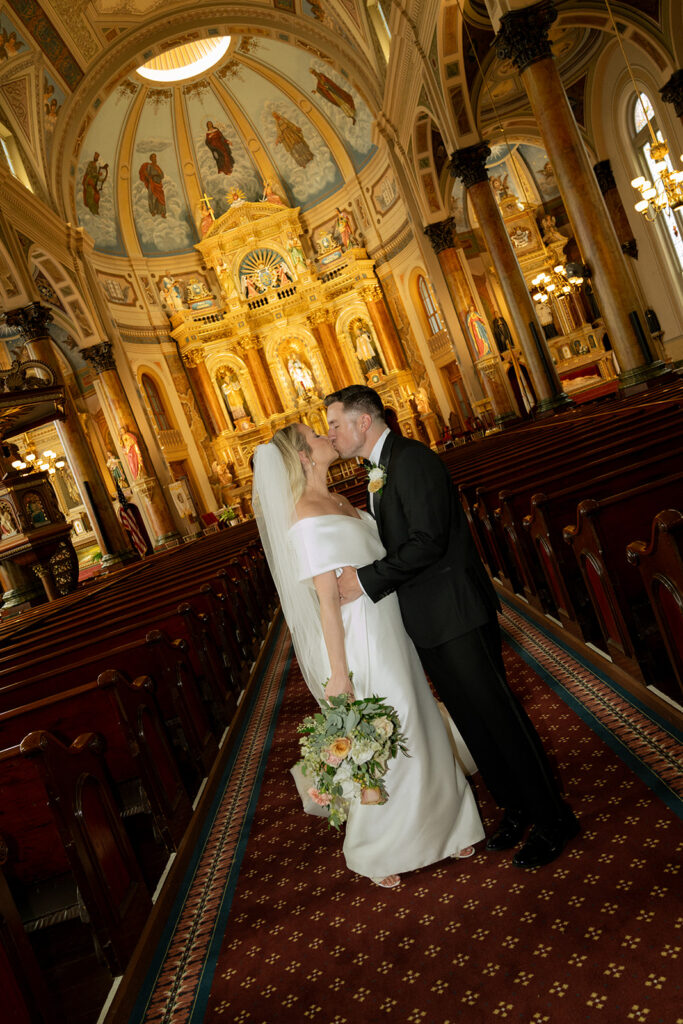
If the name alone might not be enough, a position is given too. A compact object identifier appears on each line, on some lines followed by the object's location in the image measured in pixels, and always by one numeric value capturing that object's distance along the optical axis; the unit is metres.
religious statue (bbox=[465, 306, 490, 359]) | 20.00
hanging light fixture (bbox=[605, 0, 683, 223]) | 10.87
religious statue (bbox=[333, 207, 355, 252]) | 27.34
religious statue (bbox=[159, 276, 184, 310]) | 27.44
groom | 2.48
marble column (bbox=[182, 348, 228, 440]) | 27.56
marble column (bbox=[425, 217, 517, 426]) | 19.67
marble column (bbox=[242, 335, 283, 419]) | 28.20
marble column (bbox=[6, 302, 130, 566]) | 16.36
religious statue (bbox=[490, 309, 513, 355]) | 19.91
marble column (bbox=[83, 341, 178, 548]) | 22.06
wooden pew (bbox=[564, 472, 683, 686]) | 3.41
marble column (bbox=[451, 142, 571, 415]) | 14.45
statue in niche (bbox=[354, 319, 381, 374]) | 27.44
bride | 2.57
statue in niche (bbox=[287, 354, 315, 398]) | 28.36
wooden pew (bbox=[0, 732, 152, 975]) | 2.44
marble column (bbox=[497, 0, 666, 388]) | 9.89
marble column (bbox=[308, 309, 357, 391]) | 28.30
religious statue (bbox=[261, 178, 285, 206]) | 27.94
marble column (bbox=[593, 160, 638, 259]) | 19.31
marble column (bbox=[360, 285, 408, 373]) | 26.78
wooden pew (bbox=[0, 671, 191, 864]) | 3.27
